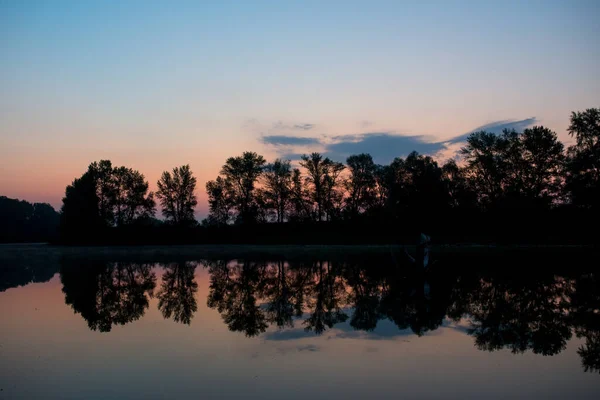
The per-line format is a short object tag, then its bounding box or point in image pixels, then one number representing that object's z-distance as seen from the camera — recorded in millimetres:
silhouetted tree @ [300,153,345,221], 84062
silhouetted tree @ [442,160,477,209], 70688
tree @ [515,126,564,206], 67562
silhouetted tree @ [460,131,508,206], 72000
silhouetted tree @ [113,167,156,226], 84500
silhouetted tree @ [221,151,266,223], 85625
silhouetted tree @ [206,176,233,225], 88750
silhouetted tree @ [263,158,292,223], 85812
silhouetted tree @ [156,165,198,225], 87938
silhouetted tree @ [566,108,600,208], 50938
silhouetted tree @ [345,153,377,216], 84625
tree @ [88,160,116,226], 82500
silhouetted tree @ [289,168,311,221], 84938
